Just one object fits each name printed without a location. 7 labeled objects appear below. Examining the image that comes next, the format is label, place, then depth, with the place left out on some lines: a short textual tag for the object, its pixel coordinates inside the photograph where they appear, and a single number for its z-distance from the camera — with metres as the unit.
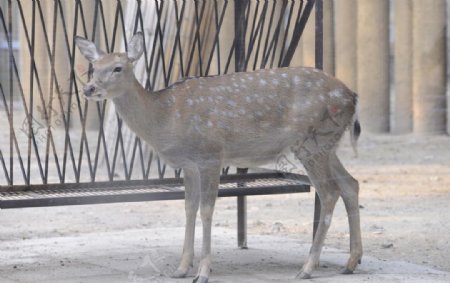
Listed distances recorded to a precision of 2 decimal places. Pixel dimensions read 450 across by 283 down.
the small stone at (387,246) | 12.84
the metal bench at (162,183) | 10.72
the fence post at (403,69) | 20.45
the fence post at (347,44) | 20.94
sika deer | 10.37
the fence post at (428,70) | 18.12
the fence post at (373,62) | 21.55
